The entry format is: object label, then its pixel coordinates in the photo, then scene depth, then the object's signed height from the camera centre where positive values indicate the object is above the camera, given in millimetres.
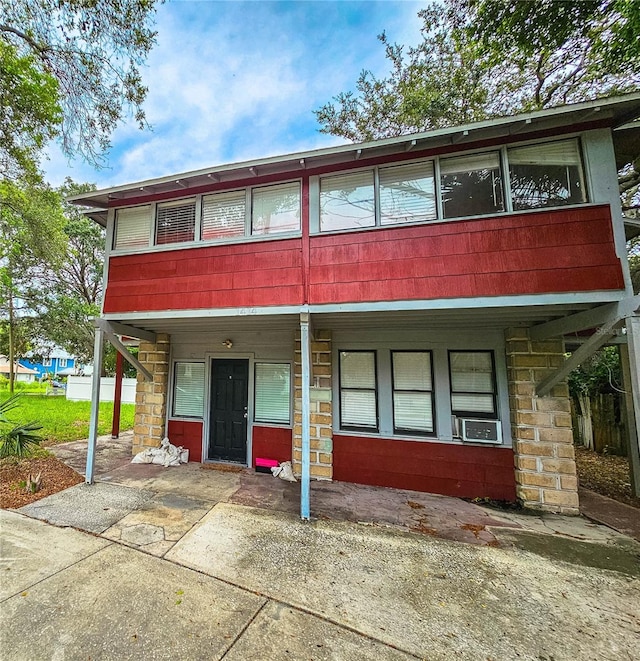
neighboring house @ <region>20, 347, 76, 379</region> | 40531 +657
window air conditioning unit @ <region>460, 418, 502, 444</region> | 4559 -877
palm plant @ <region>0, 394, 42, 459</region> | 5121 -1145
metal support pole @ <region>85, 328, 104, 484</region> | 4848 -489
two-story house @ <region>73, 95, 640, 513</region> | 3744 +1141
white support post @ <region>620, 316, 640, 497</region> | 4840 -1066
